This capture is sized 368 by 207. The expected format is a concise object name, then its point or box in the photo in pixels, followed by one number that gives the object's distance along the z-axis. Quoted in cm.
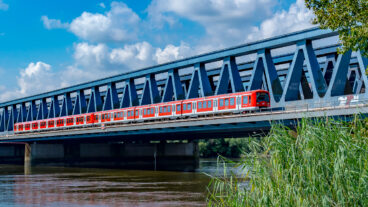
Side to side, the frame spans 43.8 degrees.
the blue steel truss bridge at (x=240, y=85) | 3569
